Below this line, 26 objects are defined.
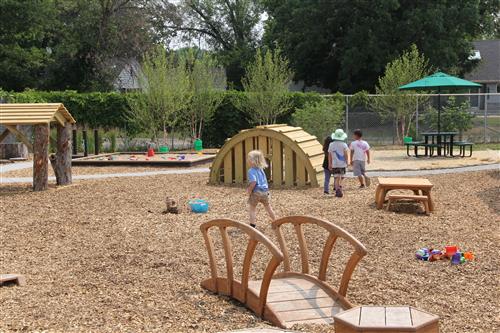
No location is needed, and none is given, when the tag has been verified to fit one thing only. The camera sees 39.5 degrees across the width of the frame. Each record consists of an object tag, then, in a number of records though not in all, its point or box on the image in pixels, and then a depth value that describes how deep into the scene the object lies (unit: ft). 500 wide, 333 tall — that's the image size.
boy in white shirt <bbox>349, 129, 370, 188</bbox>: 48.88
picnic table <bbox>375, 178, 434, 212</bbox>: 38.75
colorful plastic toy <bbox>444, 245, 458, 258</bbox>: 27.94
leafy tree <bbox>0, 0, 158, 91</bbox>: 140.36
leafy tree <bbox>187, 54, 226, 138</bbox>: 92.73
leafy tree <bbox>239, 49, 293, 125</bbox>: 91.15
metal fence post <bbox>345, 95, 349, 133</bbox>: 93.40
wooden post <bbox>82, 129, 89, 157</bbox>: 79.20
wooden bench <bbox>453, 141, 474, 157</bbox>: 70.61
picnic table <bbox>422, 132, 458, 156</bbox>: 71.24
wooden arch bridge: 19.89
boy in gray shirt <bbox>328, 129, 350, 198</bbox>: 45.68
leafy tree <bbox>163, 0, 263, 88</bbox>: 200.54
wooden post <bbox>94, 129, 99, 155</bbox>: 81.47
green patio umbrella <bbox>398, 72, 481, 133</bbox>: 70.64
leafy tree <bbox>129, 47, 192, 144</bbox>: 87.51
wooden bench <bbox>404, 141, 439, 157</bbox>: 70.76
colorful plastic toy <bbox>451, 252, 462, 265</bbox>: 27.35
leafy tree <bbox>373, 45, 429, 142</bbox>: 90.63
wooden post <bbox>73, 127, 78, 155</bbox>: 82.76
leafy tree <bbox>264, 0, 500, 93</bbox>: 131.23
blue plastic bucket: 40.11
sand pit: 69.38
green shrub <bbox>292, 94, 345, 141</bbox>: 77.61
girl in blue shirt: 33.32
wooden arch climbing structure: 50.88
